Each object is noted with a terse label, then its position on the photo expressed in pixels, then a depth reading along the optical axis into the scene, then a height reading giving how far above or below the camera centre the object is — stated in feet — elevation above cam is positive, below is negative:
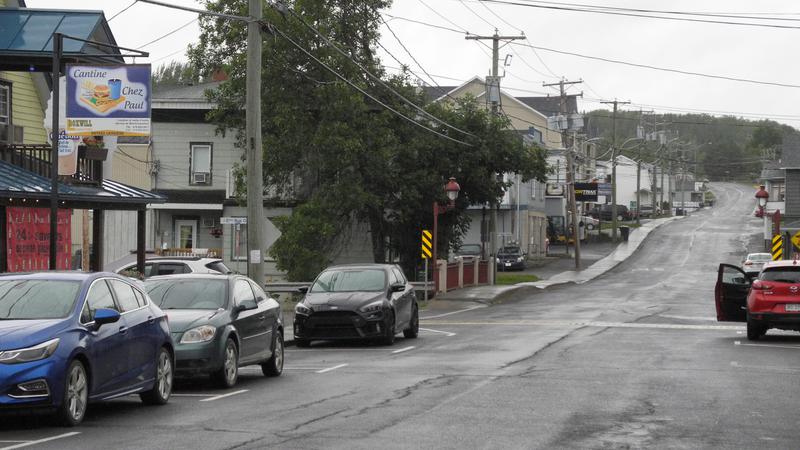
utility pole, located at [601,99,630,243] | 282.81 +9.00
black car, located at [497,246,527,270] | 221.66 -6.56
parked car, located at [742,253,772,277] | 193.16 -5.63
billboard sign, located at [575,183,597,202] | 262.88 +7.15
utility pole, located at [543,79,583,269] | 222.07 +5.81
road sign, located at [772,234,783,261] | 153.79 -2.58
